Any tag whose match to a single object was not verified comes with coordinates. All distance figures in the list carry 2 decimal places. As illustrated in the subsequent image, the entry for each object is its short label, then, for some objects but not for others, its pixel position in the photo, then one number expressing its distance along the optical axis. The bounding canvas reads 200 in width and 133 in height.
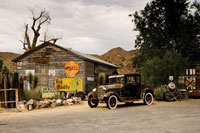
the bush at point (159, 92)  15.71
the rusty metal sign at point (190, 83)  18.71
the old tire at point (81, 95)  17.25
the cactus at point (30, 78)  19.48
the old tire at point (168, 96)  15.19
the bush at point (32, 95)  13.36
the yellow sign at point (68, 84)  20.45
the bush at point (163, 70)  18.78
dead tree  38.94
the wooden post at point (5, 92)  11.61
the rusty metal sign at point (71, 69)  20.81
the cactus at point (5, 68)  19.03
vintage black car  11.55
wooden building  20.75
